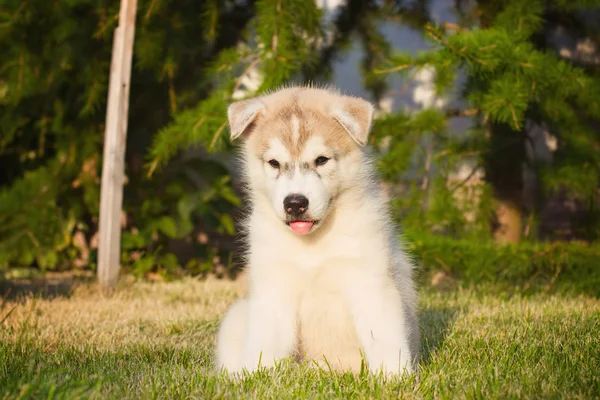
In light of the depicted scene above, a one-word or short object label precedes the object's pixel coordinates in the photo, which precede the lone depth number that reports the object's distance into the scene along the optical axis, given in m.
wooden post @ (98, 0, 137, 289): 5.49
